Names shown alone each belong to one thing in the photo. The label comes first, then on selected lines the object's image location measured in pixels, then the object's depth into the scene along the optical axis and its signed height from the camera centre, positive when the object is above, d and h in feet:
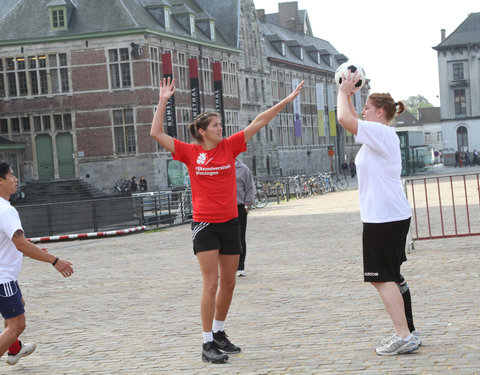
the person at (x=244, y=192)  41.60 -2.26
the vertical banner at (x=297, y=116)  215.51 +5.61
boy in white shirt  21.99 -2.44
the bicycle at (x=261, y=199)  121.08 -7.65
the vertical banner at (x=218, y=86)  173.58 +11.11
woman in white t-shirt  22.67 -2.14
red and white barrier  80.48 -7.15
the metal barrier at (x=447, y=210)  61.34 -7.51
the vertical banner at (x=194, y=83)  159.74 +11.11
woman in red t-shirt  24.22 -1.50
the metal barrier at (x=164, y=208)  88.89 -6.01
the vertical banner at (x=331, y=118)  230.75 +4.58
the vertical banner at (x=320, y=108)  213.66 +6.79
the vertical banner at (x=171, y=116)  154.44 +5.56
